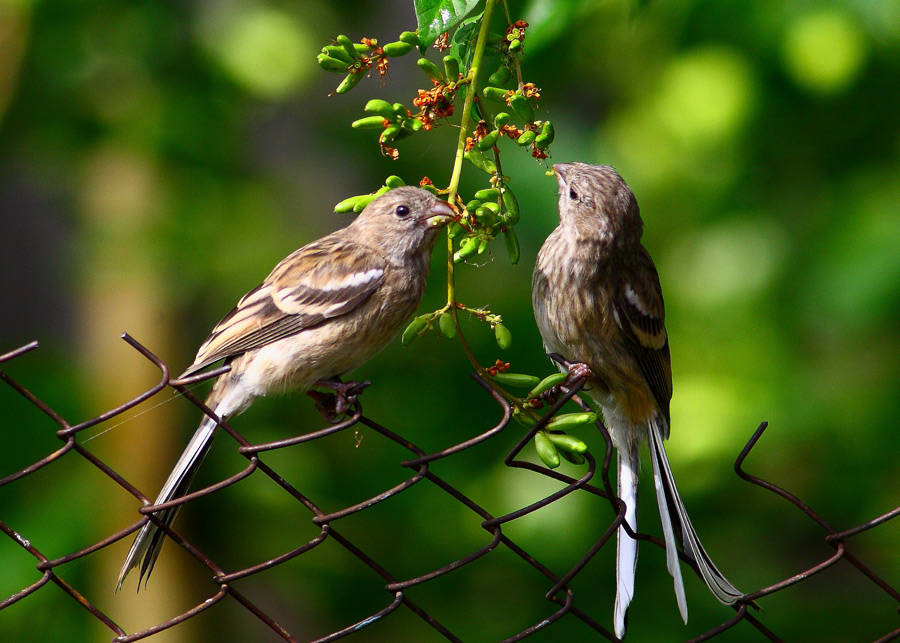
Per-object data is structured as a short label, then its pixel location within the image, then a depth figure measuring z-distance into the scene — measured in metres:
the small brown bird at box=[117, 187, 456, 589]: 6.62
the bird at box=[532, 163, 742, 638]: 7.48
